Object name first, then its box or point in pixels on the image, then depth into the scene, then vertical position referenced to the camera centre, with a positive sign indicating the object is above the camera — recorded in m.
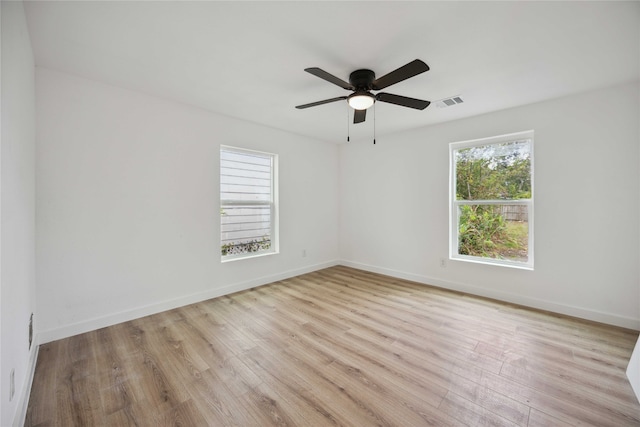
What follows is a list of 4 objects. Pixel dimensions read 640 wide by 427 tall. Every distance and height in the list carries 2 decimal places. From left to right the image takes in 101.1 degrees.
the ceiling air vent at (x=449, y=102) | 3.03 +1.31
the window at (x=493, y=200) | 3.34 +0.17
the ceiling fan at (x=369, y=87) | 2.03 +1.06
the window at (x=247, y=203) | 3.78 +0.11
